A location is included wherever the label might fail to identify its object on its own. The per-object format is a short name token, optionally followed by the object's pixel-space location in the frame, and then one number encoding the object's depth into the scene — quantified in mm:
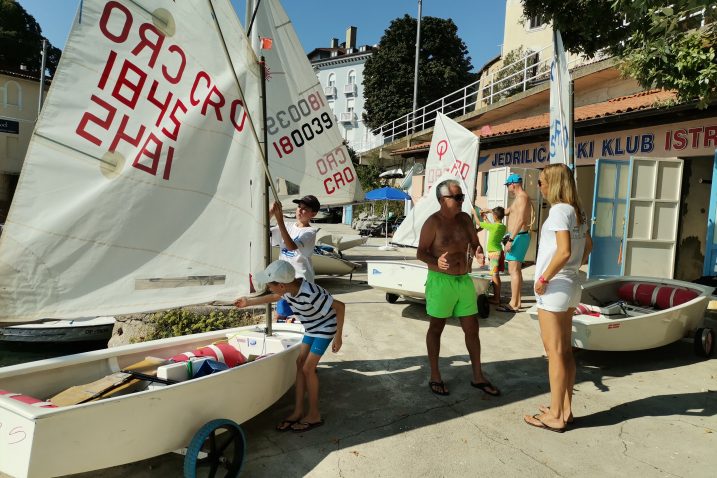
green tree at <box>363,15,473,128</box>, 38000
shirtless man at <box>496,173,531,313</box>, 7066
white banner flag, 5172
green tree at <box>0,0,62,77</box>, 36656
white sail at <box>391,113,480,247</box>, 7633
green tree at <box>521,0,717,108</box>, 5176
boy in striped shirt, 3697
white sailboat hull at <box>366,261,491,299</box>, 6828
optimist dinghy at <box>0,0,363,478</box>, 2748
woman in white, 3547
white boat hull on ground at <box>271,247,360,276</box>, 9443
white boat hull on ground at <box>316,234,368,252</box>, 11757
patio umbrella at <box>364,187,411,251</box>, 20781
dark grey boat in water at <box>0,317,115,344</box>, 6746
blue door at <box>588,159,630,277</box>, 9188
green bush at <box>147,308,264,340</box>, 6558
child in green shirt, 7508
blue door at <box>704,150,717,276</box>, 8027
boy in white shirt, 4684
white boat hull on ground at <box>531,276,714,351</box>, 4762
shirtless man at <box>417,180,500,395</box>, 4344
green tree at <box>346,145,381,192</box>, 32094
